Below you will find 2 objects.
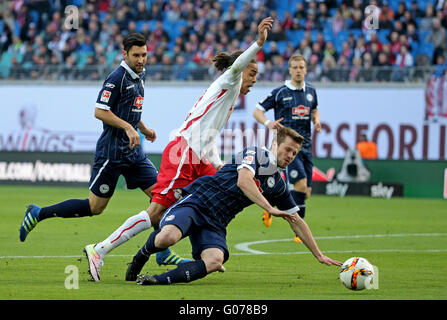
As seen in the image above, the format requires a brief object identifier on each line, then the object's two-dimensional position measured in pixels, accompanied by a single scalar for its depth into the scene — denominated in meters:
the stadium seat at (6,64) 29.91
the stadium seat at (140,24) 30.50
